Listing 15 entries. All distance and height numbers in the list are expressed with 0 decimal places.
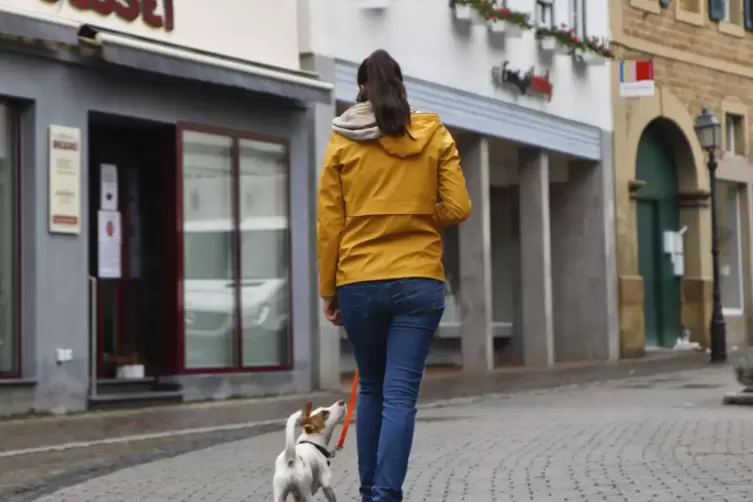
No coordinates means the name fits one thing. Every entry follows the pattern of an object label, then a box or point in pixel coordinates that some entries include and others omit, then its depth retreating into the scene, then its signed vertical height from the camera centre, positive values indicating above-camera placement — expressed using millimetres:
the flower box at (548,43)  26922 +4662
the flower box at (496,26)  24936 +4587
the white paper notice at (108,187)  18359 +1737
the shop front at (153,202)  16250 +1546
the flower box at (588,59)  28047 +4616
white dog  6852 -462
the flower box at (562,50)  27278 +4639
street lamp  27291 +2707
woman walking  6715 +456
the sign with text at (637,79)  28766 +4377
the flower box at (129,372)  18053 -247
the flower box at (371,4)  21469 +4267
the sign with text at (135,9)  16812 +3415
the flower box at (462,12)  23984 +4624
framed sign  16422 +1639
